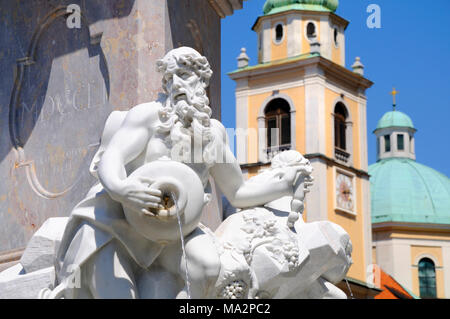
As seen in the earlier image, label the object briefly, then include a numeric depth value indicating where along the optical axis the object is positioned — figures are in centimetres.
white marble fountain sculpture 574
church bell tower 5103
